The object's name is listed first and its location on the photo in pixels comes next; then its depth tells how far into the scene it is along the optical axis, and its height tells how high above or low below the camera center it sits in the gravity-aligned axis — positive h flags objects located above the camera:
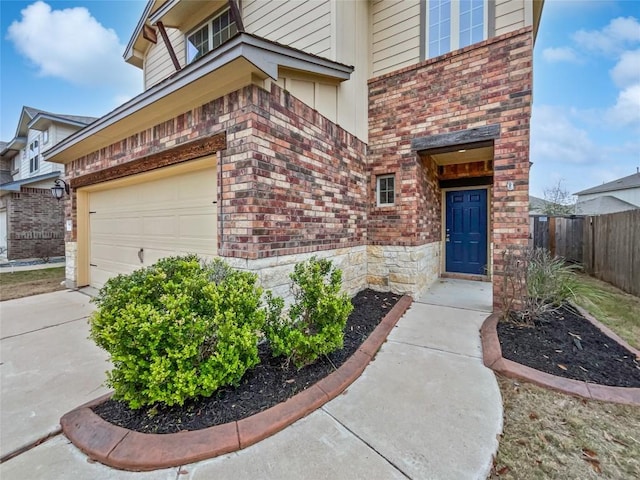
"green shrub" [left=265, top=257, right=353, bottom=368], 2.61 -0.89
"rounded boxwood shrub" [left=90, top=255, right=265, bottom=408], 1.93 -0.74
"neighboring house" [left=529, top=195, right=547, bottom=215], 18.00 +2.23
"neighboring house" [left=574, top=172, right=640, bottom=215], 22.00 +2.94
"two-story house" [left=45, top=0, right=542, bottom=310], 3.32 +1.48
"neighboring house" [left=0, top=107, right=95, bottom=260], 11.03 +1.17
